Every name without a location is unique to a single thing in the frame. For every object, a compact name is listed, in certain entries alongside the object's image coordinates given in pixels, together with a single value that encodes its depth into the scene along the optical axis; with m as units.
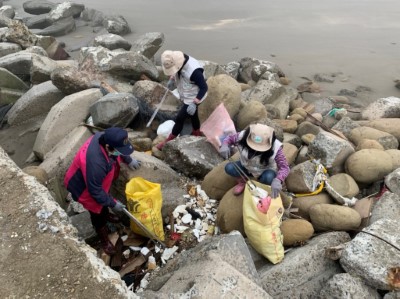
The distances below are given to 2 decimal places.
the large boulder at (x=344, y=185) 4.44
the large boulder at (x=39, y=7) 14.39
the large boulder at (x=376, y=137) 5.33
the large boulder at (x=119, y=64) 6.95
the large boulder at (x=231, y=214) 4.03
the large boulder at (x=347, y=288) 3.19
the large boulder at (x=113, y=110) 5.54
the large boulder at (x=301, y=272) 3.43
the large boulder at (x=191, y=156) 4.80
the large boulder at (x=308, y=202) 4.27
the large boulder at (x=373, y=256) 3.28
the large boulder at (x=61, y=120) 5.66
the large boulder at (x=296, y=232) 3.87
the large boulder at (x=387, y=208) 4.04
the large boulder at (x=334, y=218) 3.96
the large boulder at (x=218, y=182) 4.54
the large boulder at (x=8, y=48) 9.20
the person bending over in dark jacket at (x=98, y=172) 3.59
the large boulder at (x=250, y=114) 5.70
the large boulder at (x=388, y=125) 5.65
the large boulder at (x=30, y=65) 7.31
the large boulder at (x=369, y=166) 4.57
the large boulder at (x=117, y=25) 11.51
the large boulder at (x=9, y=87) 7.11
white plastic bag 5.63
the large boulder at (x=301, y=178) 4.41
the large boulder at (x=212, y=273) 2.79
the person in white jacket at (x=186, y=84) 4.95
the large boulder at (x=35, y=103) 6.51
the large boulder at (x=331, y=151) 4.75
